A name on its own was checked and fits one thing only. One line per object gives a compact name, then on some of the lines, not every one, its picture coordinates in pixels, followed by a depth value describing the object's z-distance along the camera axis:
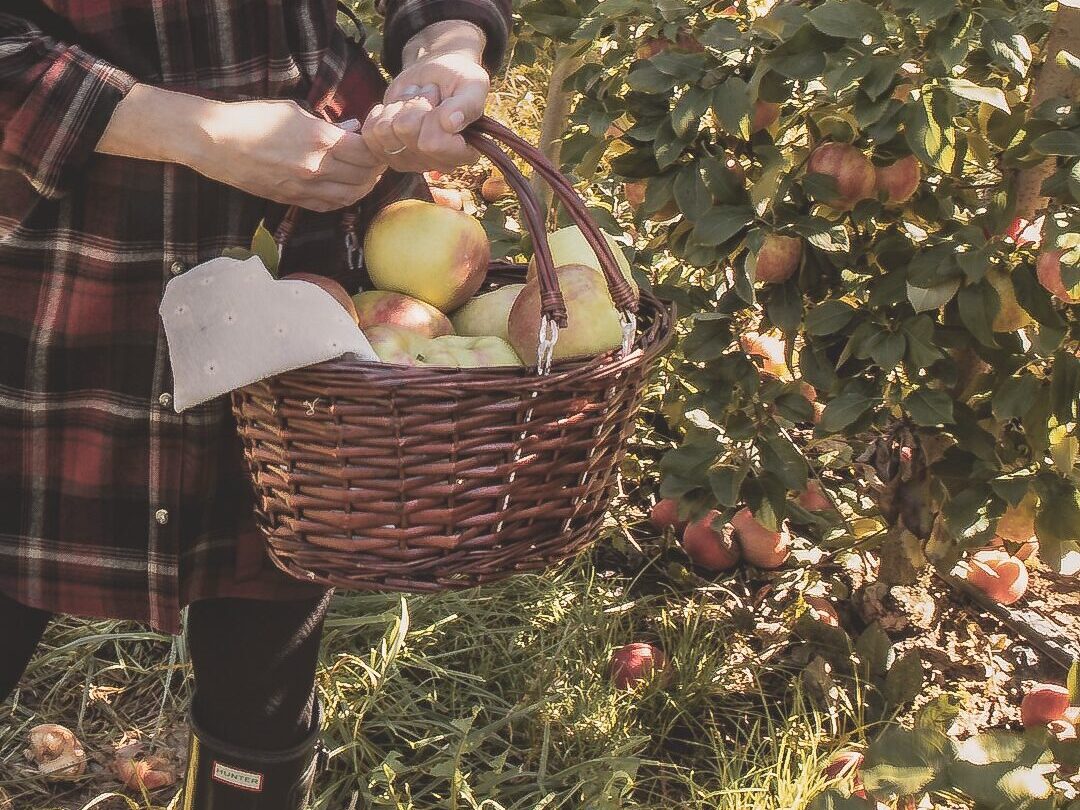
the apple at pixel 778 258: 1.69
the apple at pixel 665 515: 2.56
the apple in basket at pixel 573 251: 1.30
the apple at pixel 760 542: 2.43
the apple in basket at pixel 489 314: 1.22
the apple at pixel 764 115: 1.67
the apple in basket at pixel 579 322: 1.11
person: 1.05
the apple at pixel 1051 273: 1.45
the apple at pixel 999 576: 2.24
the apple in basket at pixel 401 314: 1.15
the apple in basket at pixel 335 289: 1.10
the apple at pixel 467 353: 1.08
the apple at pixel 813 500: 2.40
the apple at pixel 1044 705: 1.92
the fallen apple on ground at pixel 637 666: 2.12
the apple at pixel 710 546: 2.46
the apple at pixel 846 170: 1.64
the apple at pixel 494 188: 3.53
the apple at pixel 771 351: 2.58
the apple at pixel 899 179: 1.67
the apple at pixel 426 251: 1.19
